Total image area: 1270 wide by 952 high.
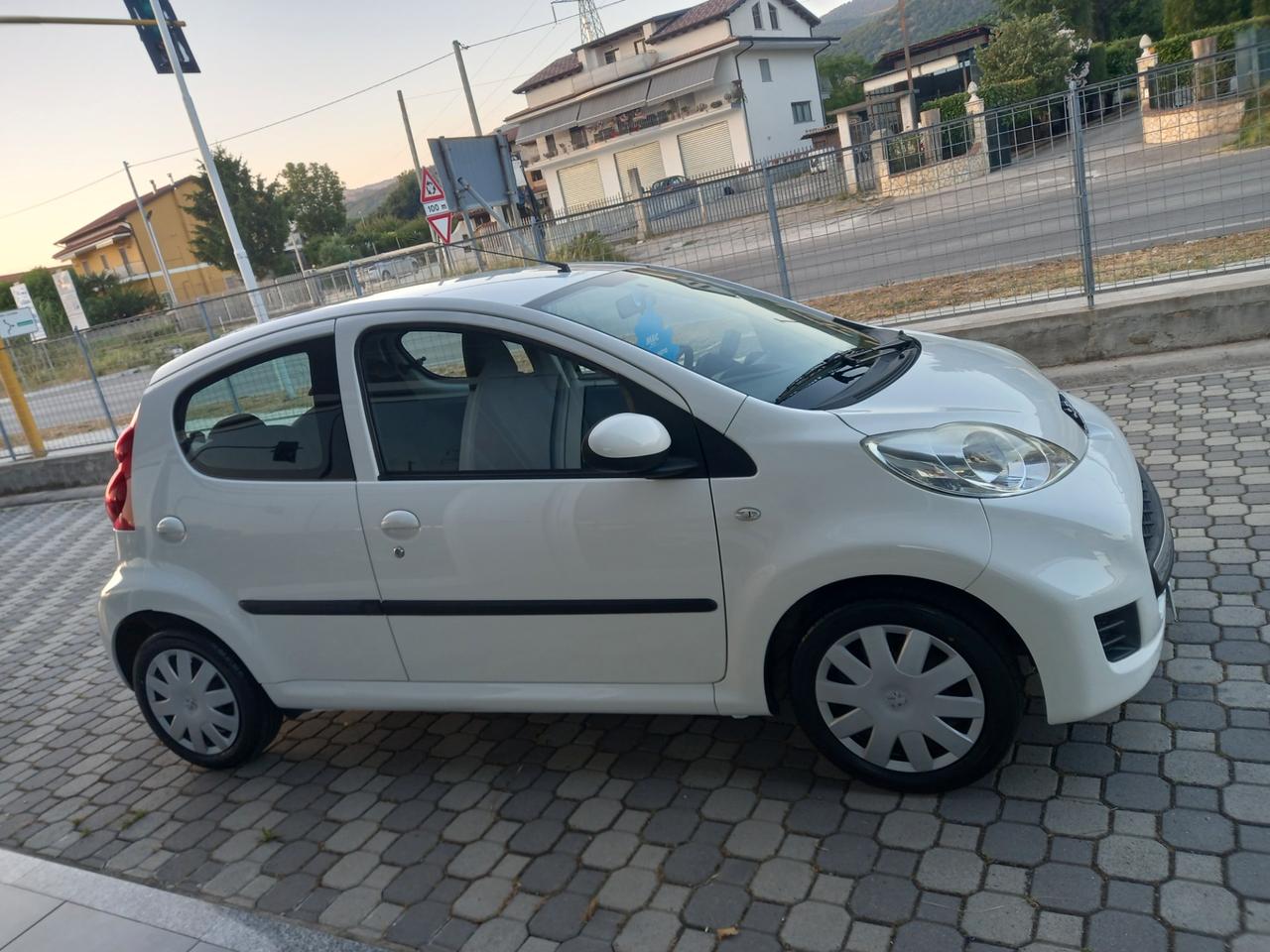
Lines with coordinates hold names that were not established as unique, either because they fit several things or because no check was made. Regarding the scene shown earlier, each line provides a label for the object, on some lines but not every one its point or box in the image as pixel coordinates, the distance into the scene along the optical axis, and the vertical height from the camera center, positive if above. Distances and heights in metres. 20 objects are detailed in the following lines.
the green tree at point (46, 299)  52.31 +1.08
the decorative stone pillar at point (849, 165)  7.52 -0.25
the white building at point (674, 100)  53.38 +3.85
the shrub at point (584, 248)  9.33 -0.50
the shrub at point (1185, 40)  19.23 +0.22
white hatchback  2.78 -1.02
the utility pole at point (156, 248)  62.71 +2.59
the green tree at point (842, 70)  80.38 +4.93
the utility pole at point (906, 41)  49.48 +3.60
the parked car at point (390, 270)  10.07 -0.32
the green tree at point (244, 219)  59.03 +2.97
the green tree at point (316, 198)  75.50 +4.10
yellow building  69.88 +3.45
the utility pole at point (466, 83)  41.78 +5.38
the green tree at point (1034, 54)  33.69 +1.11
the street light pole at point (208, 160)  17.12 +2.21
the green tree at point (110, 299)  55.59 +0.06
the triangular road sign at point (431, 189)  12.67 +0.47
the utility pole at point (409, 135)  48.59 +4.63
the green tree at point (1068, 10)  51.16 +3.48
